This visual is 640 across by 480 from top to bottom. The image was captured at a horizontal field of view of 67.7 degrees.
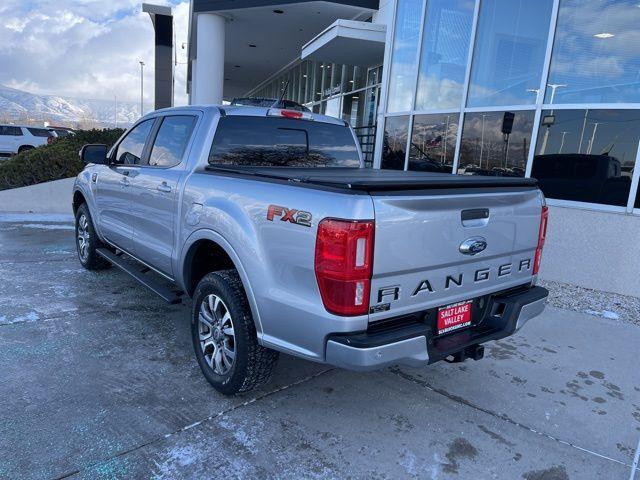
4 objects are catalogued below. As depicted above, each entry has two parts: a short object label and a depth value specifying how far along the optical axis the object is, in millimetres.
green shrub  10844
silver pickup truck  2363
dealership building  5859
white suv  22281
